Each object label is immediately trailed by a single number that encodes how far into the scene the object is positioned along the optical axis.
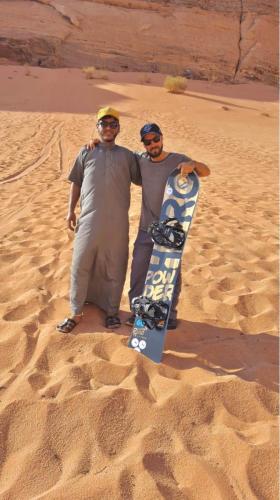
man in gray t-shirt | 2.99
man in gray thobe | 3.10
